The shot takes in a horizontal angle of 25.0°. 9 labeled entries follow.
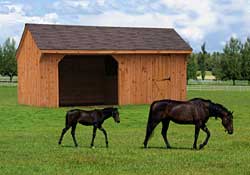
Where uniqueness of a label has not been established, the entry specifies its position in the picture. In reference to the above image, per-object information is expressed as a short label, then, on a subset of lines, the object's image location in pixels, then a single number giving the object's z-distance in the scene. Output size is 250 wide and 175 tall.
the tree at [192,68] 90.56
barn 34.53
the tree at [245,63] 76.95
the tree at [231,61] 78.44
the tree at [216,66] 85.73
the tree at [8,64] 85.38
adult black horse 14.30
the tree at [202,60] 99.94
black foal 14.49
